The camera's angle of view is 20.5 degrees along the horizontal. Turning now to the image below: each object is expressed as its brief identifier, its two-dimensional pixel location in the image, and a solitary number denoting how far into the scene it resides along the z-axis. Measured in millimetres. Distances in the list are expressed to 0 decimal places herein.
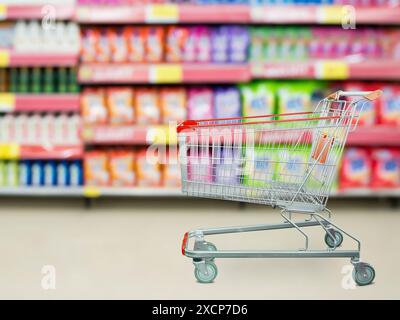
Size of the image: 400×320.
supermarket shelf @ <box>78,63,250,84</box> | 7164
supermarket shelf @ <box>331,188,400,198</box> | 7235
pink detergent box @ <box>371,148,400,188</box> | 7398
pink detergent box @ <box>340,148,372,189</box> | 7398
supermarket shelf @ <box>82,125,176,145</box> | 7224
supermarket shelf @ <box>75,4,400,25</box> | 7139
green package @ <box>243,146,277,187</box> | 4523
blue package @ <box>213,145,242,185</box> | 4637
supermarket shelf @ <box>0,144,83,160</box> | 7238
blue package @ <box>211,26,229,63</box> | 7263
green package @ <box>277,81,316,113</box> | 7246
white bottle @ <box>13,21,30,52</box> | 7327
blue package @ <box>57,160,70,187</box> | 7413
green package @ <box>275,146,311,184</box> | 4536
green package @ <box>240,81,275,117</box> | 7246
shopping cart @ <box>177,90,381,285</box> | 4300
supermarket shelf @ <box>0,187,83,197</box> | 7292
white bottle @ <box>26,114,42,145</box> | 7327
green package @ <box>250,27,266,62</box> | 7334
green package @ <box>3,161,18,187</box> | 7455
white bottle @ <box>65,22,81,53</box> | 7295
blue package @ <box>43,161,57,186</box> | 7420
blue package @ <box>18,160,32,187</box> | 7441
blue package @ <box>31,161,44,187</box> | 7434
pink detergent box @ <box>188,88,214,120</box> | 7349
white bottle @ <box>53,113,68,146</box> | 7334
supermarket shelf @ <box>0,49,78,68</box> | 7174
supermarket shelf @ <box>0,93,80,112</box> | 7231
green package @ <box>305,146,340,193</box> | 4389
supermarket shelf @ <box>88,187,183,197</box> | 7278
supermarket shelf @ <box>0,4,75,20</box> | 7217
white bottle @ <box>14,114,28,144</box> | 7356
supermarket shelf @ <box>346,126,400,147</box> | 7249
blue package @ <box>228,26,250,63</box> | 7228
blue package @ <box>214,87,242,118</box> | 7299
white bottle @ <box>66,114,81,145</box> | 7341
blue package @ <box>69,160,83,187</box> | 7420
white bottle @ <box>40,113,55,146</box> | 7320
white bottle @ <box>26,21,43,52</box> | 7292
